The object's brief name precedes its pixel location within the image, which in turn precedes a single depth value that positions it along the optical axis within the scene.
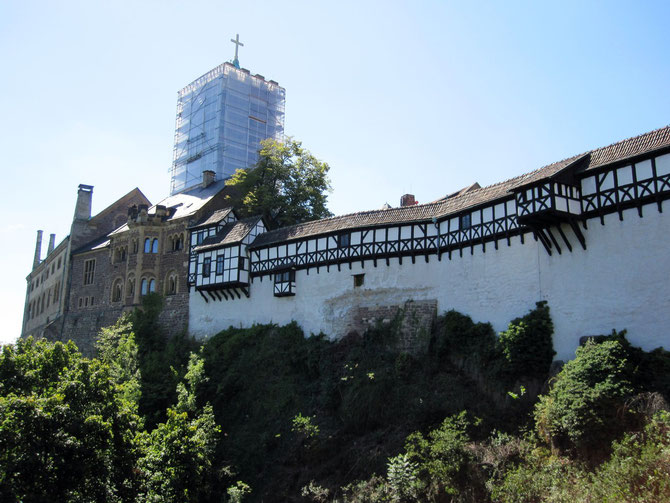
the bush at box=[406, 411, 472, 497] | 20.08
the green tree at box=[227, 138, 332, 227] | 39.19
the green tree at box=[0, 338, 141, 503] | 18.23
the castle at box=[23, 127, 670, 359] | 20.92
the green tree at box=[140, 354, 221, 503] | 22.05
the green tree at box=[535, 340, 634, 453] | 17.91
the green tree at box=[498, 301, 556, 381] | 22.27
